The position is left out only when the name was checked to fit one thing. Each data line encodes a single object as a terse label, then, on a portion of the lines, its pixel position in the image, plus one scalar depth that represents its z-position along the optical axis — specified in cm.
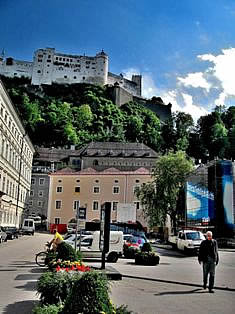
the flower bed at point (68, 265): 966
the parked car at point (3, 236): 3441
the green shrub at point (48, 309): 583
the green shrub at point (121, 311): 555
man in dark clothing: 1173
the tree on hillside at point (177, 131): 12062
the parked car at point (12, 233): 4038
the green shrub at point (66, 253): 1158
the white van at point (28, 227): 5694
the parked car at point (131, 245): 2377
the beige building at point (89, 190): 6981
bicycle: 1694
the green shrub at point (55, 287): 711
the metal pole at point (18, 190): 6223
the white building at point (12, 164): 4853
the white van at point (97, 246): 2042
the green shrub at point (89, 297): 504
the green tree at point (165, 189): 4953
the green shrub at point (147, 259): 1983
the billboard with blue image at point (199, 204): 4134
